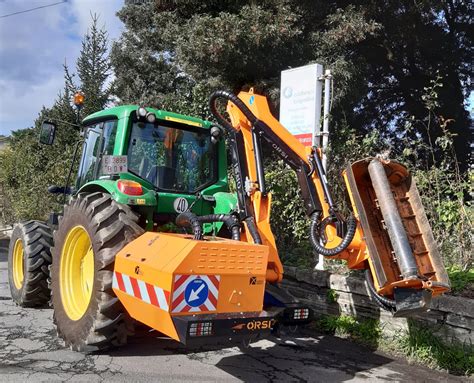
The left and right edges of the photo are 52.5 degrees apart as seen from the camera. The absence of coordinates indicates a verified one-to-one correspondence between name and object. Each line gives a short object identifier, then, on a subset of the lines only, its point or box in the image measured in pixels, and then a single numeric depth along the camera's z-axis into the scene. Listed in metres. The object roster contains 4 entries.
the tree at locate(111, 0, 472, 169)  9.23
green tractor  4.25
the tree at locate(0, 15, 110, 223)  15.30
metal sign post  6.63
